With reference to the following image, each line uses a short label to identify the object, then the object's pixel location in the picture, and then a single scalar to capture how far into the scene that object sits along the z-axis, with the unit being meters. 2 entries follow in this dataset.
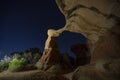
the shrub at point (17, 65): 4.90
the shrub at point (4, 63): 5.26
